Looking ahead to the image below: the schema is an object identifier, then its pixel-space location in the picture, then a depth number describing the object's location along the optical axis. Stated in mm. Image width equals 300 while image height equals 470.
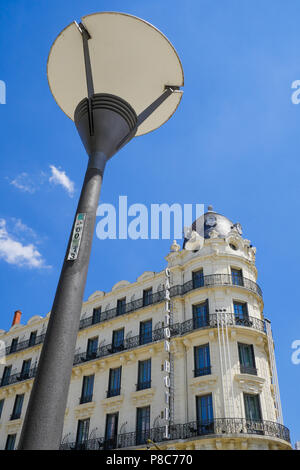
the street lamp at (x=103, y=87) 6388
